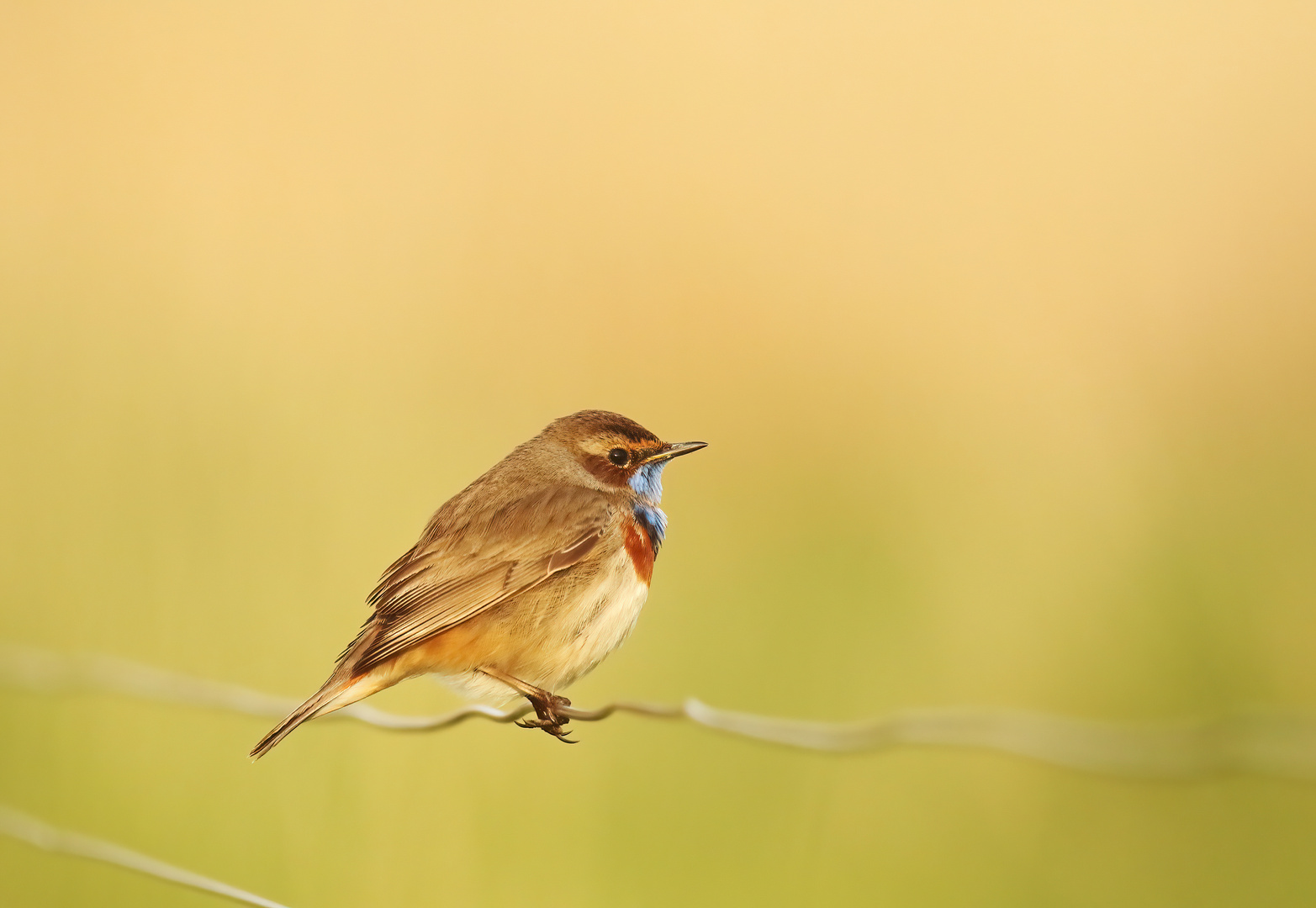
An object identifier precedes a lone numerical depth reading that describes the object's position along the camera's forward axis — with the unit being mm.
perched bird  5395
